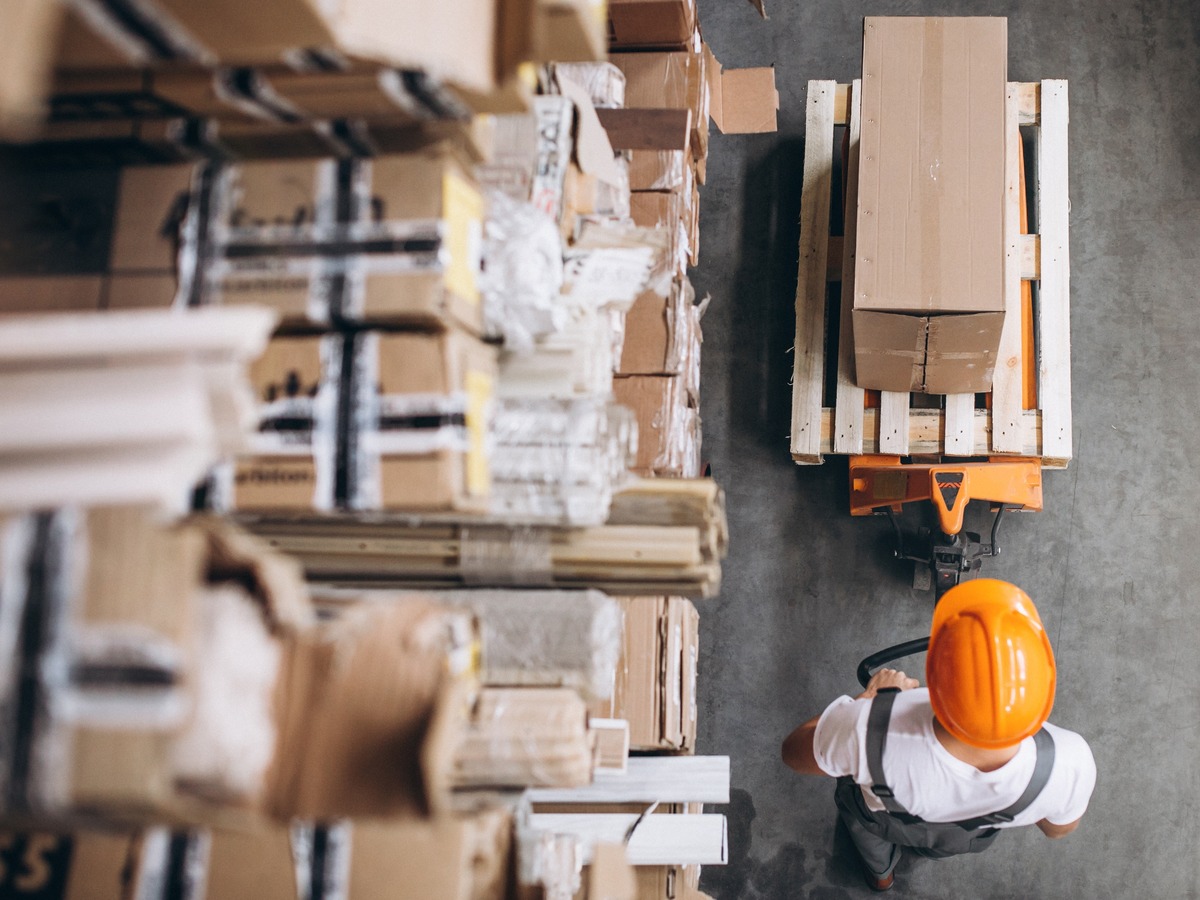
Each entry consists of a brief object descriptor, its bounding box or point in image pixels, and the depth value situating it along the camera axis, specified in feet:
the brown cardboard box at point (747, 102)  11.15
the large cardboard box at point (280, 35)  3.53
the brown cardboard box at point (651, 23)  10.90
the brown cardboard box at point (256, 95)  4.04
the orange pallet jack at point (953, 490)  12.21
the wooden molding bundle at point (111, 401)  2.85
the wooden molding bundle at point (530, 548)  5.86
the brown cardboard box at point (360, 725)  3.39
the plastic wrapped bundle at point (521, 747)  4.65
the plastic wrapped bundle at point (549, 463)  5.35
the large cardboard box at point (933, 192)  9.93
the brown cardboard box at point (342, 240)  4.36
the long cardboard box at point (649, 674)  8.96
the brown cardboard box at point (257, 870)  4.85
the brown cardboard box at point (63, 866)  4.65
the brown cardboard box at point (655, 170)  10.78
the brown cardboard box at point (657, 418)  10.16
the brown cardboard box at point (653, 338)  10.25
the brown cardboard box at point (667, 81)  11.51
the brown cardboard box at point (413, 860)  4.56
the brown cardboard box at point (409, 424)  4.38
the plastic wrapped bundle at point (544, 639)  5.70
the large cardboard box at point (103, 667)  2.82
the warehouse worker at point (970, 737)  8.25
